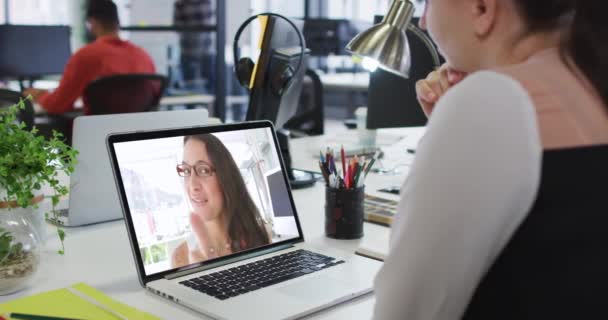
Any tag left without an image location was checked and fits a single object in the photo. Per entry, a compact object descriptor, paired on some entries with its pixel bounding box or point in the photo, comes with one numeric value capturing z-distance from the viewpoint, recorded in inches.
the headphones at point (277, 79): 66.1
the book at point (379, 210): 57.3
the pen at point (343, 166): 53.8
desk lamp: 63.0
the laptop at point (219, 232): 40.1
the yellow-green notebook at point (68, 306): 37.5
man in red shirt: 148.3
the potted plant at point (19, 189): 40.1
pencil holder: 52.7
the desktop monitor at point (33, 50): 165.2
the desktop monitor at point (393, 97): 78.7
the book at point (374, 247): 48.0
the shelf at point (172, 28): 201.9
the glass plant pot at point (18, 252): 39.9
